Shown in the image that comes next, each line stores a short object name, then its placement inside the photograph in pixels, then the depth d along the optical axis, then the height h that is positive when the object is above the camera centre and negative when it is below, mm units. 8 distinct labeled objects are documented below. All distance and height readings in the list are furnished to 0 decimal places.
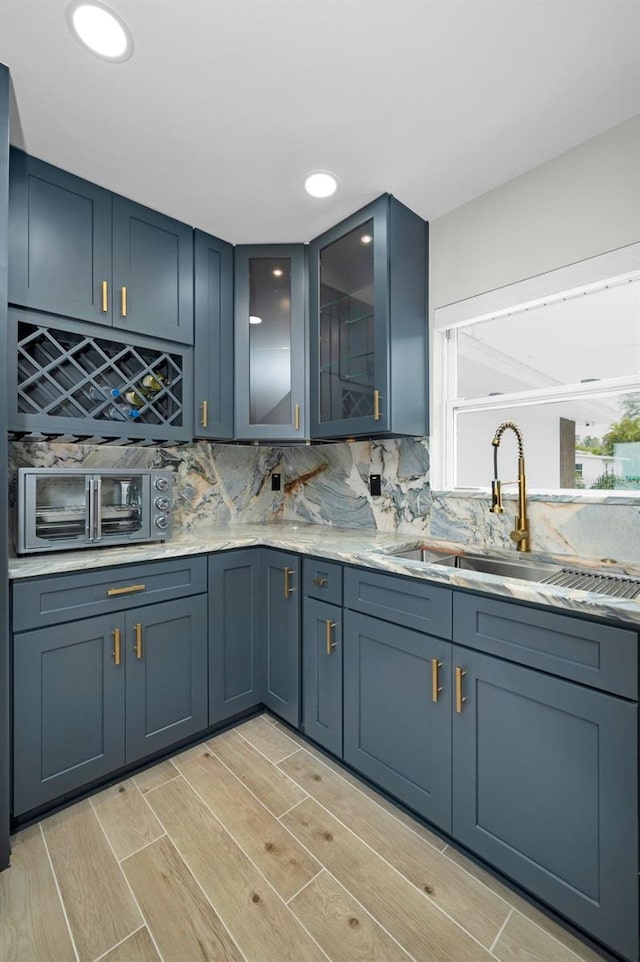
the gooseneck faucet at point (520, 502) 1807 -86
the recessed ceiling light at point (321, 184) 1844 +1283
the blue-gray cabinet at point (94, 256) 1692 +972
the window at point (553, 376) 1685 +464
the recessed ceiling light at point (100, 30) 1181 +1272
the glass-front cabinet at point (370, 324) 1994 +765
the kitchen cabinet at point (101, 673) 1530 -753
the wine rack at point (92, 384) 1731 +431
